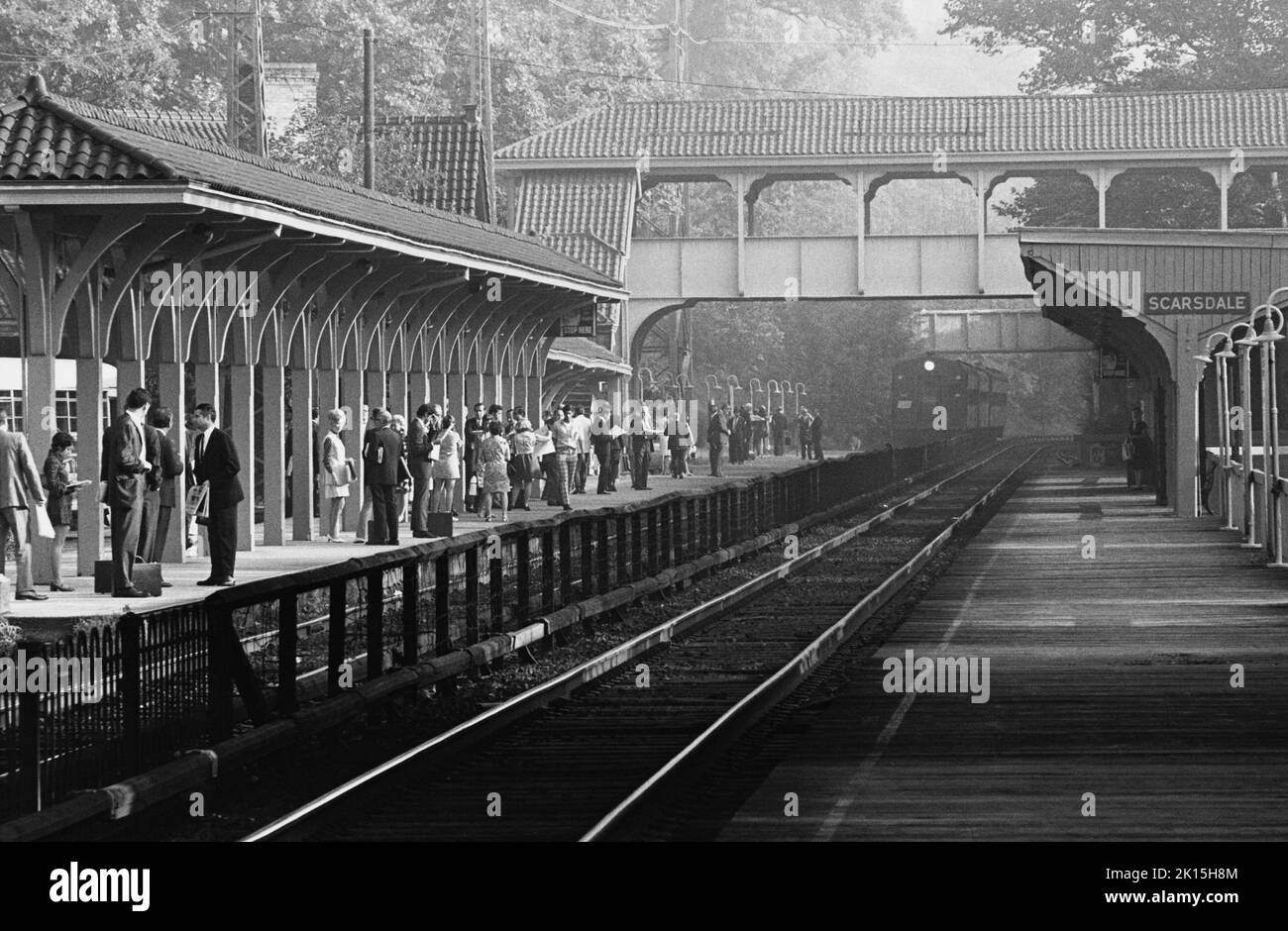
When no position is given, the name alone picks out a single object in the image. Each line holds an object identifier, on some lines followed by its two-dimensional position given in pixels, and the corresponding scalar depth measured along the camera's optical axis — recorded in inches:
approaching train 3088.1
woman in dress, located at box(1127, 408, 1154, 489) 1889.8
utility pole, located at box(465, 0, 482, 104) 1898.4
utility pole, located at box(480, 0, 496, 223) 1814.7
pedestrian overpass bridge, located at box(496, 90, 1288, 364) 2123.5
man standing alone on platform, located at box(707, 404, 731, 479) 2151.8
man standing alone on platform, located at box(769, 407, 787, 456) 2906.0
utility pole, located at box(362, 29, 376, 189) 1583.4
